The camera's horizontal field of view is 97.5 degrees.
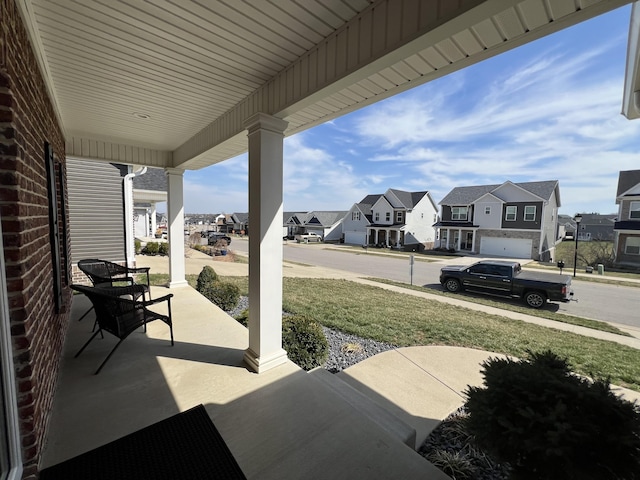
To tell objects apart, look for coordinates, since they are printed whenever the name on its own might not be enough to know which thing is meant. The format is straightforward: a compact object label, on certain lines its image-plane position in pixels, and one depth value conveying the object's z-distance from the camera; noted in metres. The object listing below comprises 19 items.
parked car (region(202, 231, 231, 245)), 21.41
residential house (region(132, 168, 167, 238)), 12.23
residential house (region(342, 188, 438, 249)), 27.69
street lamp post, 11.91
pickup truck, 7.91
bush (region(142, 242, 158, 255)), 14.04
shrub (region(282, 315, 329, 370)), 3.37
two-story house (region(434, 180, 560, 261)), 20.38
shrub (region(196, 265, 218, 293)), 6.11
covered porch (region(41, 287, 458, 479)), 1.87
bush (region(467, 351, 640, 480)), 1.03
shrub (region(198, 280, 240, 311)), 5.57
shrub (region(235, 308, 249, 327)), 4.54
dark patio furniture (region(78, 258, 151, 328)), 4.29
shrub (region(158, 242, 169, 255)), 14.32
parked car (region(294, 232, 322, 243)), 33.12
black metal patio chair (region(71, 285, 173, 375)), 2.99
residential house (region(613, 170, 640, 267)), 16.44
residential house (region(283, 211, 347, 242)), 36.50
